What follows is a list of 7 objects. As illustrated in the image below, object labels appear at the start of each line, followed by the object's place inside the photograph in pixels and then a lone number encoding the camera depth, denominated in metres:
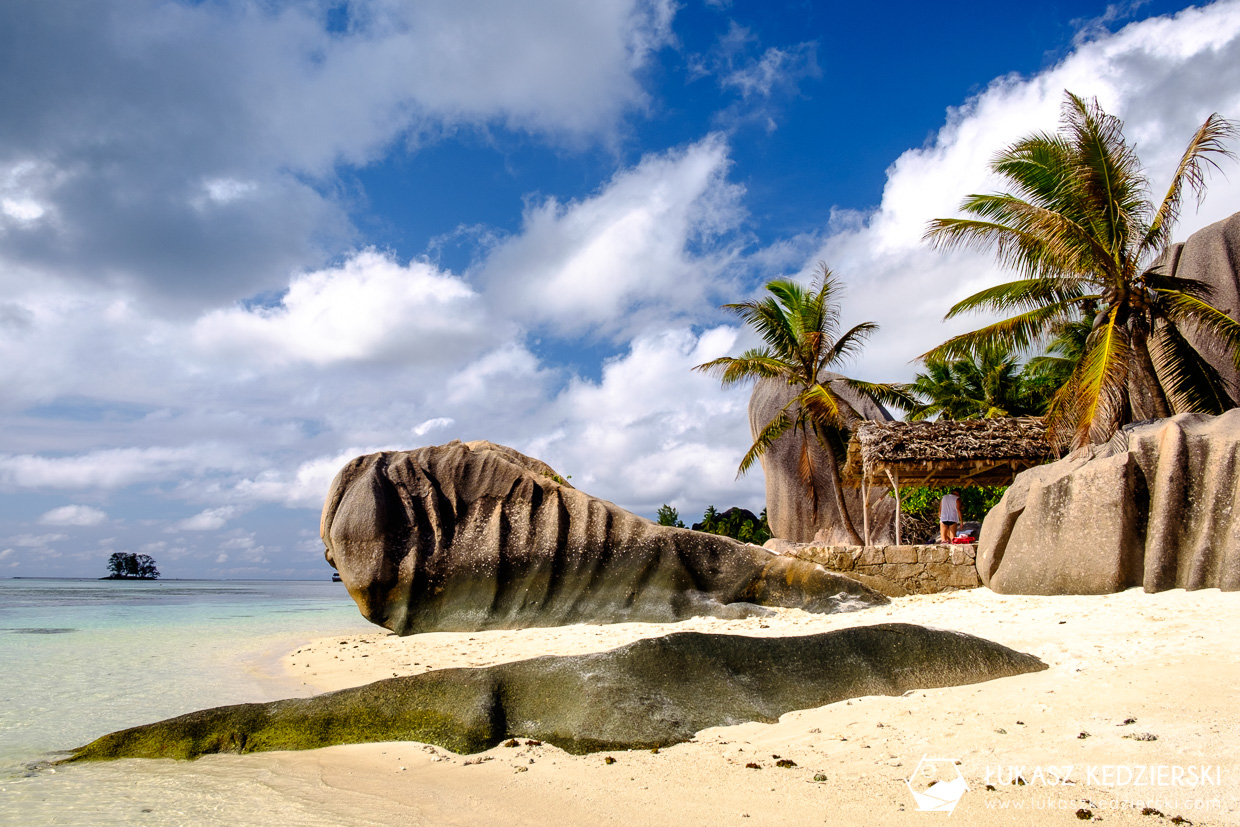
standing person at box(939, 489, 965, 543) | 11.88
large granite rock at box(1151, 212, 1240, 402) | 12.97
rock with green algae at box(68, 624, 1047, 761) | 3.80
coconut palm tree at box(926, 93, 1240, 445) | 9.53
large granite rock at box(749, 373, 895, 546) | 19.83
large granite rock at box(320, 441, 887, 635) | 9.21
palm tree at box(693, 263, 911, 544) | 16.46
